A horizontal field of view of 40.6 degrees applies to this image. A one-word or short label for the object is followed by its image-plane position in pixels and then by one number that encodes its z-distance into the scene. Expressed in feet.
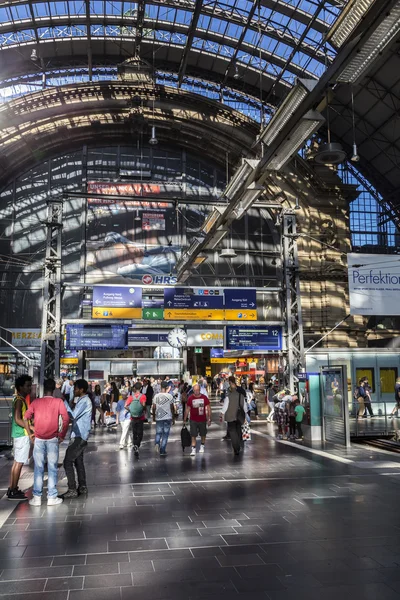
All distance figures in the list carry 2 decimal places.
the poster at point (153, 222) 105.70
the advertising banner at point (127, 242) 102.78
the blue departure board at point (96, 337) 70.53
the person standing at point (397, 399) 52.00
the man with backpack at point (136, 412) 41.93
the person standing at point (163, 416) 40.57
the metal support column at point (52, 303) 66.44
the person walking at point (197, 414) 41.39
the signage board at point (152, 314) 74.08
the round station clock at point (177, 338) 81.00
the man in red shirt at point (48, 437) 25.71
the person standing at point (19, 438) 26.66
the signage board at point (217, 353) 122.11
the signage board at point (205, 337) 91.61
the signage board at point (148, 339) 93.71
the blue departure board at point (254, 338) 73.26
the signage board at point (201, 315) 74.33
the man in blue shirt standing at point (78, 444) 27.09
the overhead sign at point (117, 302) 72.23
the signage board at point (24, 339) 94.22
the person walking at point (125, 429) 44.91
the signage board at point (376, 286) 58.95
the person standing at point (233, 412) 41.34
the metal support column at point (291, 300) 72.49
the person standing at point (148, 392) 69.26
